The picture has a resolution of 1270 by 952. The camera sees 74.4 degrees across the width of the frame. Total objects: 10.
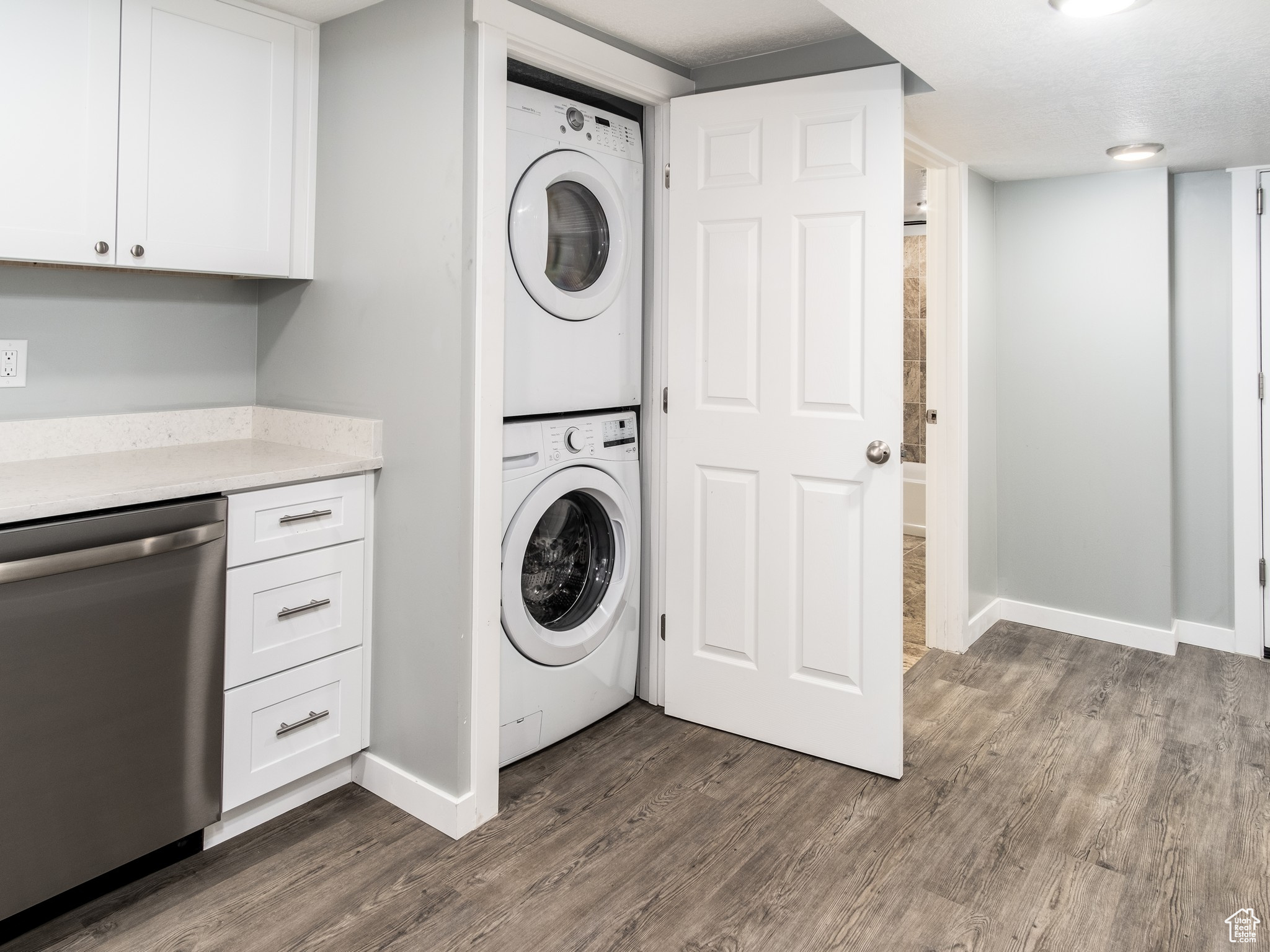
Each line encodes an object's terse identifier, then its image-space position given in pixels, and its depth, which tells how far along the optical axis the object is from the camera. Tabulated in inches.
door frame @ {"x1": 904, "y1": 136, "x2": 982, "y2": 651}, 130.4
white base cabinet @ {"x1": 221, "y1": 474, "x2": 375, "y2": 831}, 78.4
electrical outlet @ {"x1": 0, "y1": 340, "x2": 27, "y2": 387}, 82.3
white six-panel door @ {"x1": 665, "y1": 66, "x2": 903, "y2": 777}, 90.8
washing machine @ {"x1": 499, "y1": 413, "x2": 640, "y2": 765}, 93.1
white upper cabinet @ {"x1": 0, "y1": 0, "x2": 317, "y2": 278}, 73.2
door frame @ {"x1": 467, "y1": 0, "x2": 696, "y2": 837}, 78.5
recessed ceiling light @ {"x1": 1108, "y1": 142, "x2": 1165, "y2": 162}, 116.8
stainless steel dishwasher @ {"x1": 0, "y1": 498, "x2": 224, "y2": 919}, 63.4
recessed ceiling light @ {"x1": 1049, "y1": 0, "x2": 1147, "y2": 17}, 68.1
